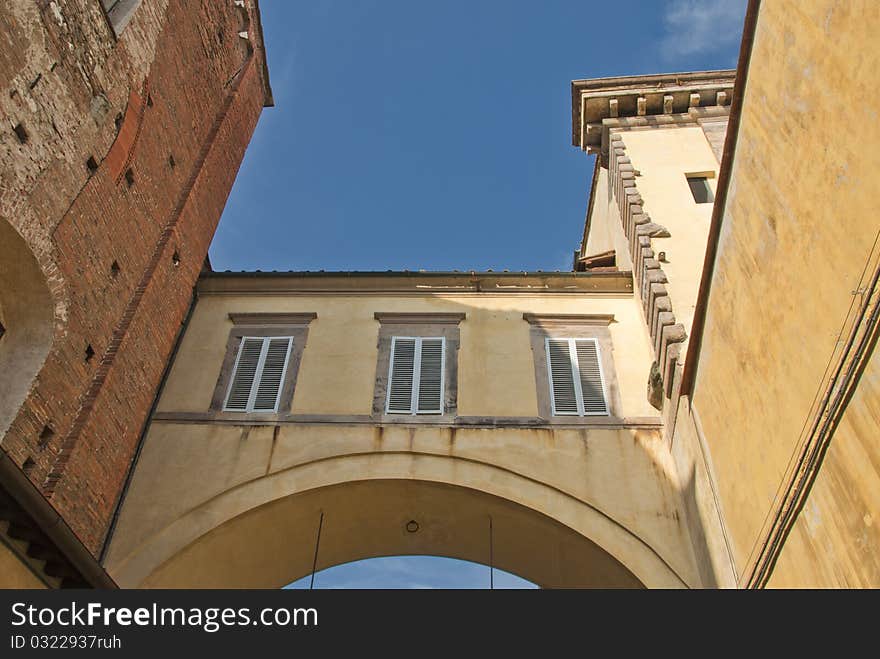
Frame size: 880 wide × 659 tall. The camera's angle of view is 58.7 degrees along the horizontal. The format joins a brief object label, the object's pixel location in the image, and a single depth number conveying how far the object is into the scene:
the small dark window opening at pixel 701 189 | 13.16
